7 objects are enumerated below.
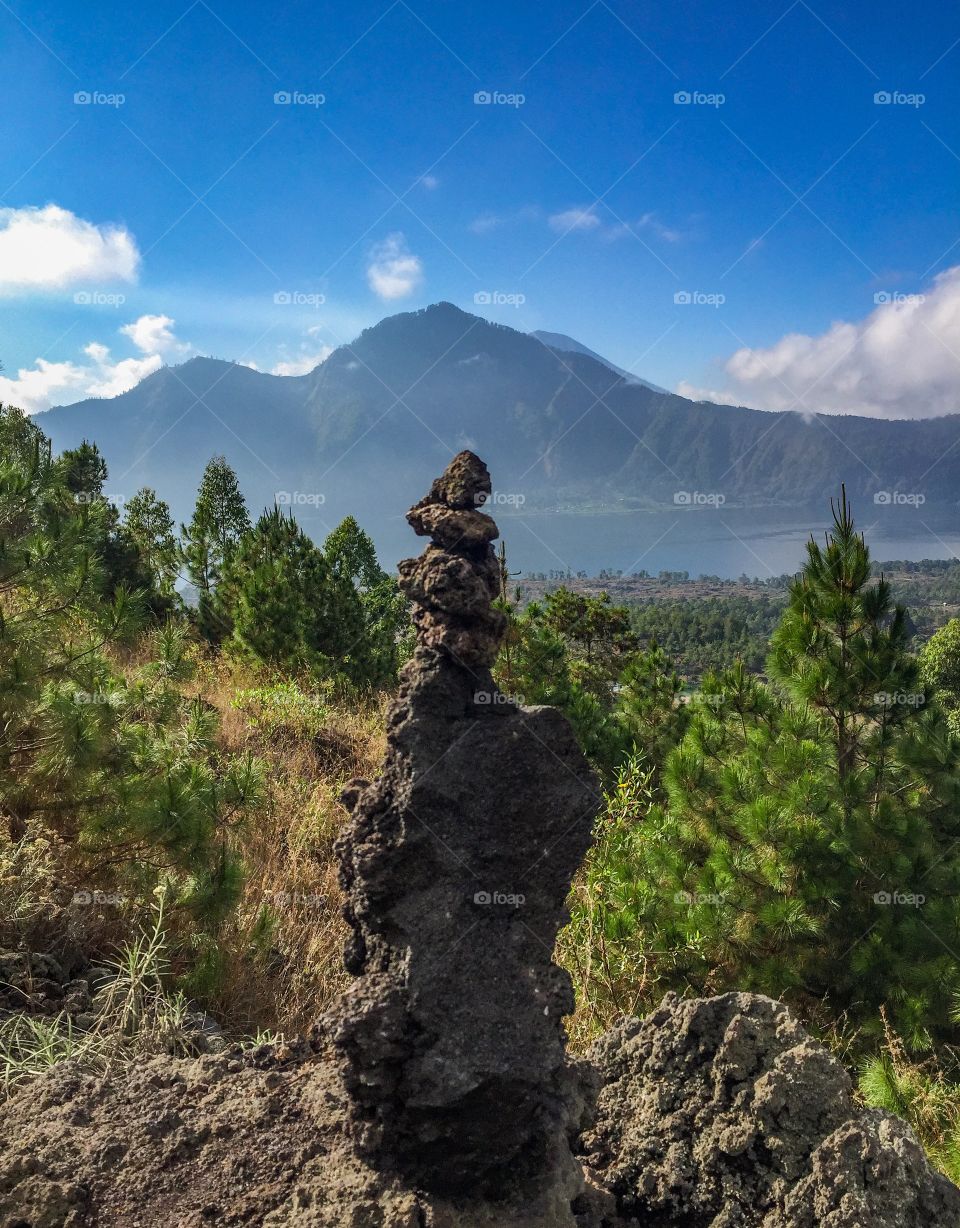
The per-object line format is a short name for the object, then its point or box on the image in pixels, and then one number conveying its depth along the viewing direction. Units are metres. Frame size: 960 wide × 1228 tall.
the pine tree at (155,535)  17.75
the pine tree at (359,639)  12.46
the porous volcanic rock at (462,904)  1.72
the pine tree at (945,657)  21.25
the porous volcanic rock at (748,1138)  1.75
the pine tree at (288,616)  11.95
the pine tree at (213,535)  15.33
